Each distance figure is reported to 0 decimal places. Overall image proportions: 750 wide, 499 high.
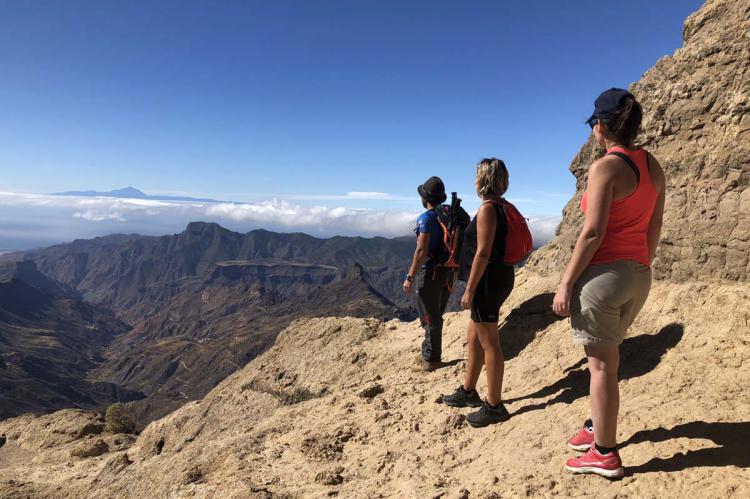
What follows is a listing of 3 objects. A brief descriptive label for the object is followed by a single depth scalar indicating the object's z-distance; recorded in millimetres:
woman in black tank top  5566
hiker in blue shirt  8367
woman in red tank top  4043
